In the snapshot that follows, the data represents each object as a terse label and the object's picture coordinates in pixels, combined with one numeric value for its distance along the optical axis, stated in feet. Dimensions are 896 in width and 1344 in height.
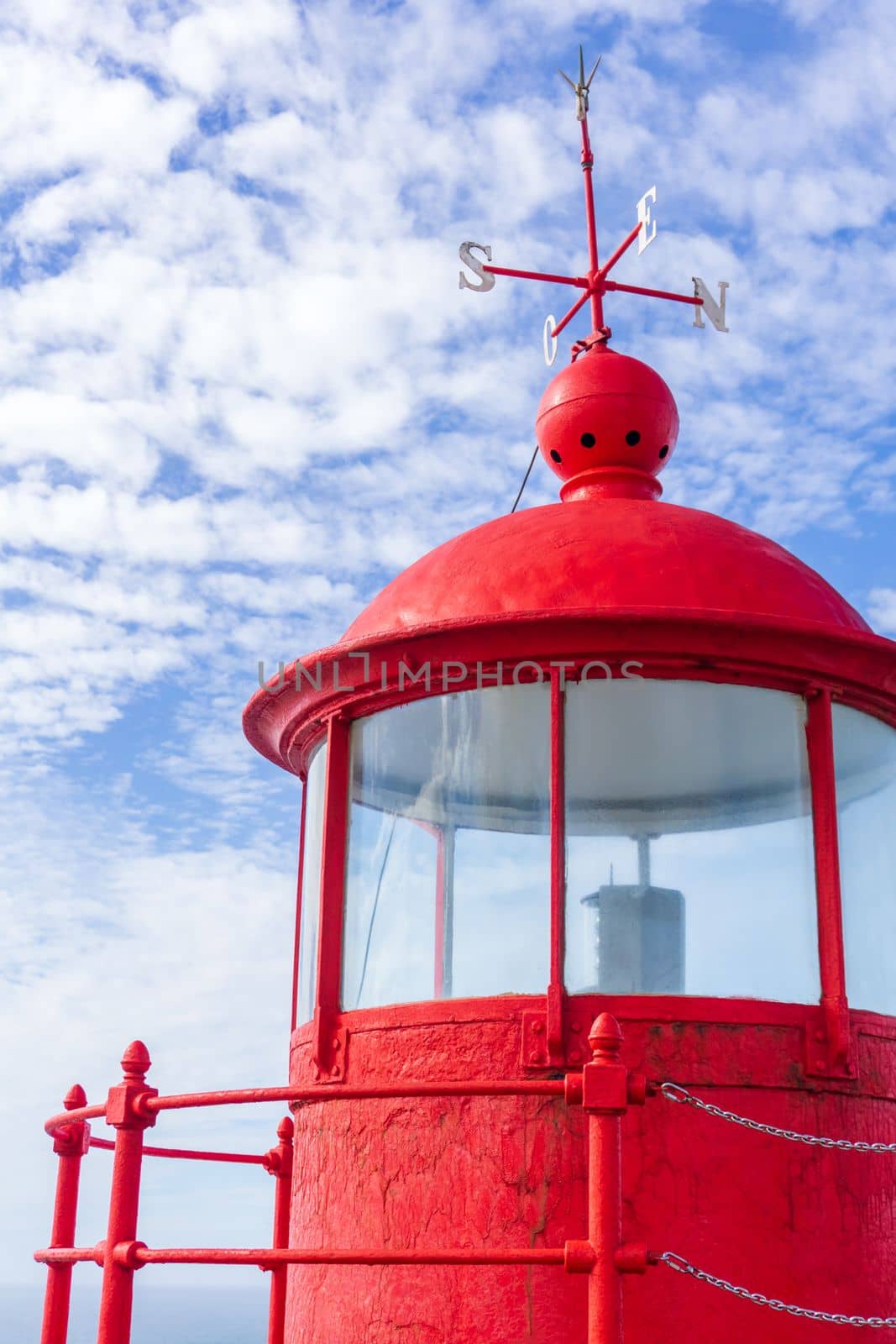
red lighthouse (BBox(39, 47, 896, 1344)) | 19.40
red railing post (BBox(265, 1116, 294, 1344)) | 26.27
